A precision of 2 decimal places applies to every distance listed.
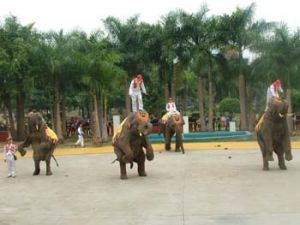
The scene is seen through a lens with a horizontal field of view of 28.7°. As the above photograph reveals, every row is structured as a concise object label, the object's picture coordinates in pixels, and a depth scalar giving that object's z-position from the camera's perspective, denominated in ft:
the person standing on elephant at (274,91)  55.45
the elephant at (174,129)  75.72
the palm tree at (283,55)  102.89
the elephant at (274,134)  51.72
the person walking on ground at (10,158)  55.26
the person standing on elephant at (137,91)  62.08
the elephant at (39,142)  55.98
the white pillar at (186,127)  111.53
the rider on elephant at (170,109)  78.40
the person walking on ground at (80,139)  96.32
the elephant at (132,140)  49.26
